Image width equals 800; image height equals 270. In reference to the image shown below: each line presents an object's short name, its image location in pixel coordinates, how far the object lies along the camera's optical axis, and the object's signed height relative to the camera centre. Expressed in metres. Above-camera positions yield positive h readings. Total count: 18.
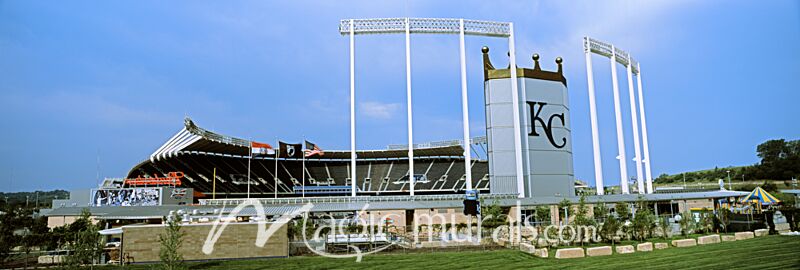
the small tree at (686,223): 28.30 -1.37
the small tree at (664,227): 27.44 -1.54
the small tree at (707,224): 30.64 -1.55
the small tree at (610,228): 25.72 -1.40
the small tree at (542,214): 32.91 -0.80
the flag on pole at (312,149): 58.95 +6.85
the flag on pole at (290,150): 65.71 +7.58
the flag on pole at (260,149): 59.53 +6.96
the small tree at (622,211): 31.37 -0.68
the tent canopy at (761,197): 40.03 +0.03
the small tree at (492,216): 28.27 -0.78
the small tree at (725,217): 30.45 -1.17
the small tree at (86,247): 19.72 -1.47
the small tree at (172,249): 16.62 -1.29
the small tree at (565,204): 29.56 -0.16
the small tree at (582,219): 25.89 -0.92
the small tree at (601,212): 30.09 -0.69
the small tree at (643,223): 27.19 -1.28
